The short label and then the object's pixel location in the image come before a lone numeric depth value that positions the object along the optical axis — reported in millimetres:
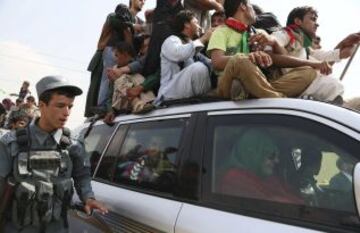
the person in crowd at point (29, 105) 8012
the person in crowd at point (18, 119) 6140
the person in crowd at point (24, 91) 10961
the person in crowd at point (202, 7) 5410
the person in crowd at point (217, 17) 5506
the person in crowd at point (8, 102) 10586
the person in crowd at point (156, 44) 4398
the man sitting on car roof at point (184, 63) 3385
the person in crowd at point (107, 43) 5328
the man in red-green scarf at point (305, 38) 3736
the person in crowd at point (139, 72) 4168
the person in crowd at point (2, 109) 4471
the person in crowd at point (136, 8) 6059
